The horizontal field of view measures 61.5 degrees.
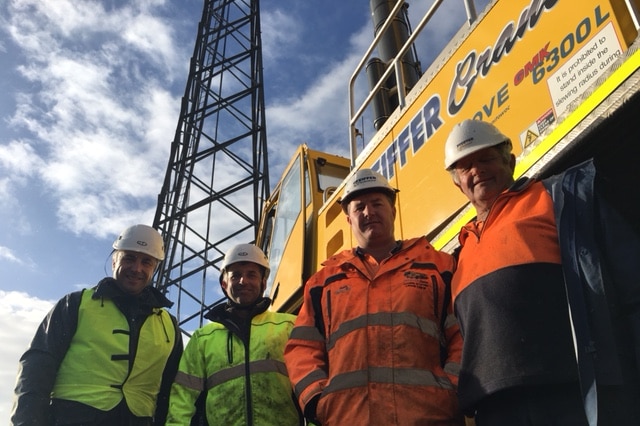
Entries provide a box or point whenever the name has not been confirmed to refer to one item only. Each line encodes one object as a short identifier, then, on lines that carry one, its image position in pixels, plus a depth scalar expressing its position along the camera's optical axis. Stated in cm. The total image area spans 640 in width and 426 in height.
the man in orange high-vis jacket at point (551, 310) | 134
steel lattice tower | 1044
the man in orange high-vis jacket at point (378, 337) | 173
